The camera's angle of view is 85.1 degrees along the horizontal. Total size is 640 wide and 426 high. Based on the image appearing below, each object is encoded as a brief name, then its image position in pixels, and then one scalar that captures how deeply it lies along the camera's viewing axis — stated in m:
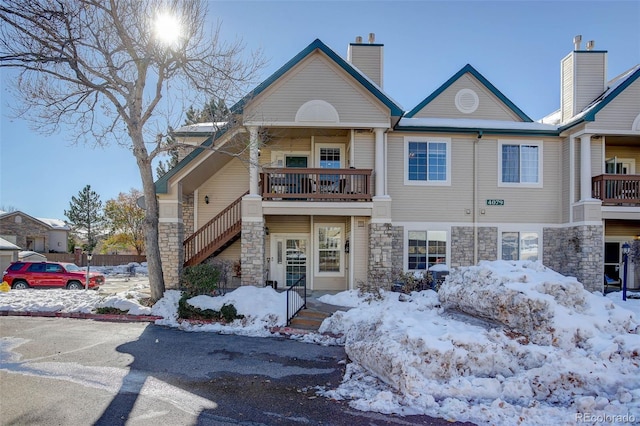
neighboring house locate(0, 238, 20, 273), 20.25
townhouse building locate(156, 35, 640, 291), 12.88
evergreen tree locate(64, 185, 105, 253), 40.44
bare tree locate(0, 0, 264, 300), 10.33
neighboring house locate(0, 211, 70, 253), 34.81
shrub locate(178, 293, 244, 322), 9.91
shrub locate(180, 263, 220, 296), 10.95
